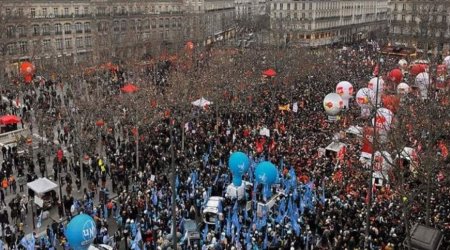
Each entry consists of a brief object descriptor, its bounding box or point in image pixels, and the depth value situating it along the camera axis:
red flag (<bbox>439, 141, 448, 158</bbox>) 22.28
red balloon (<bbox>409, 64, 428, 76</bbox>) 44.14
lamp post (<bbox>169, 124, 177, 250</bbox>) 13.91
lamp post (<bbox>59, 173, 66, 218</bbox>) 22.30
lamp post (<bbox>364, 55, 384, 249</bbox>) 17.75
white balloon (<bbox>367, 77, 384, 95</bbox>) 36.60
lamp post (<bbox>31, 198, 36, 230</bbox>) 21.52
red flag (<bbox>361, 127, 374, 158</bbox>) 23.41
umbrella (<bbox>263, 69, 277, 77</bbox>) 47.66
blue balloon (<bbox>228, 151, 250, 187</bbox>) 23.16
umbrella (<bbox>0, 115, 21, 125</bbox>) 31.58
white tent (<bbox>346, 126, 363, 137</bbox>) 30.45
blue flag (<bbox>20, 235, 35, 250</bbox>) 17.80
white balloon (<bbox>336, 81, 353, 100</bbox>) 39.56
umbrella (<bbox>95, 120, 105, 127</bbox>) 30.12
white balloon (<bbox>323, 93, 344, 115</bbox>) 35.66
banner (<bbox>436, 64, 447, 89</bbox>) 34.83
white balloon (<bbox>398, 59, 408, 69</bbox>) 52.06
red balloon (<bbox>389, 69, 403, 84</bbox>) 42.36
